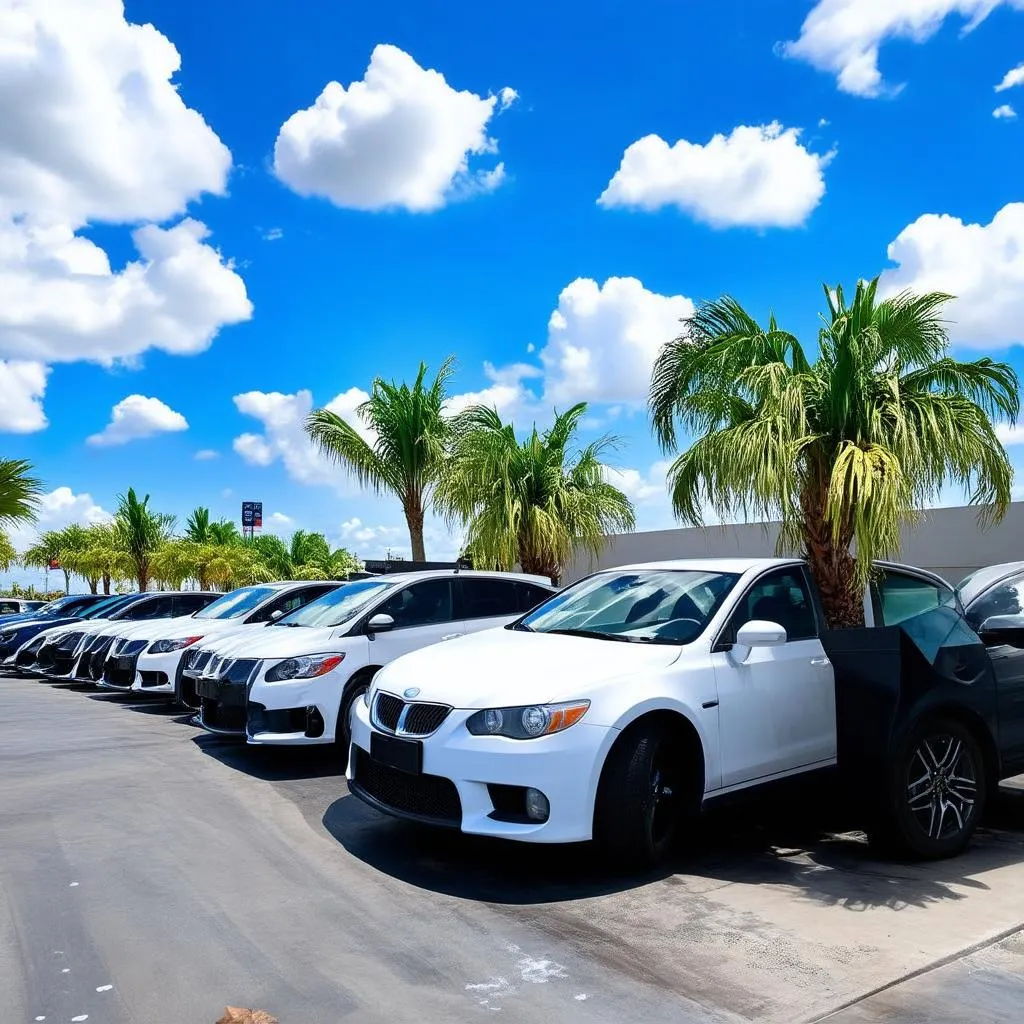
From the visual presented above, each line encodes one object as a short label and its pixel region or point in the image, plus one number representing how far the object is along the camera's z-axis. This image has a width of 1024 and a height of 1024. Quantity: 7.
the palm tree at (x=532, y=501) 15.22
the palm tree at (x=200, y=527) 58.28
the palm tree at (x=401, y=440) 19.11
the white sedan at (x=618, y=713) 4.83
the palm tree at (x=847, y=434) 8.04
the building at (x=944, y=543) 16.80
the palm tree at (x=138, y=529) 50.62
